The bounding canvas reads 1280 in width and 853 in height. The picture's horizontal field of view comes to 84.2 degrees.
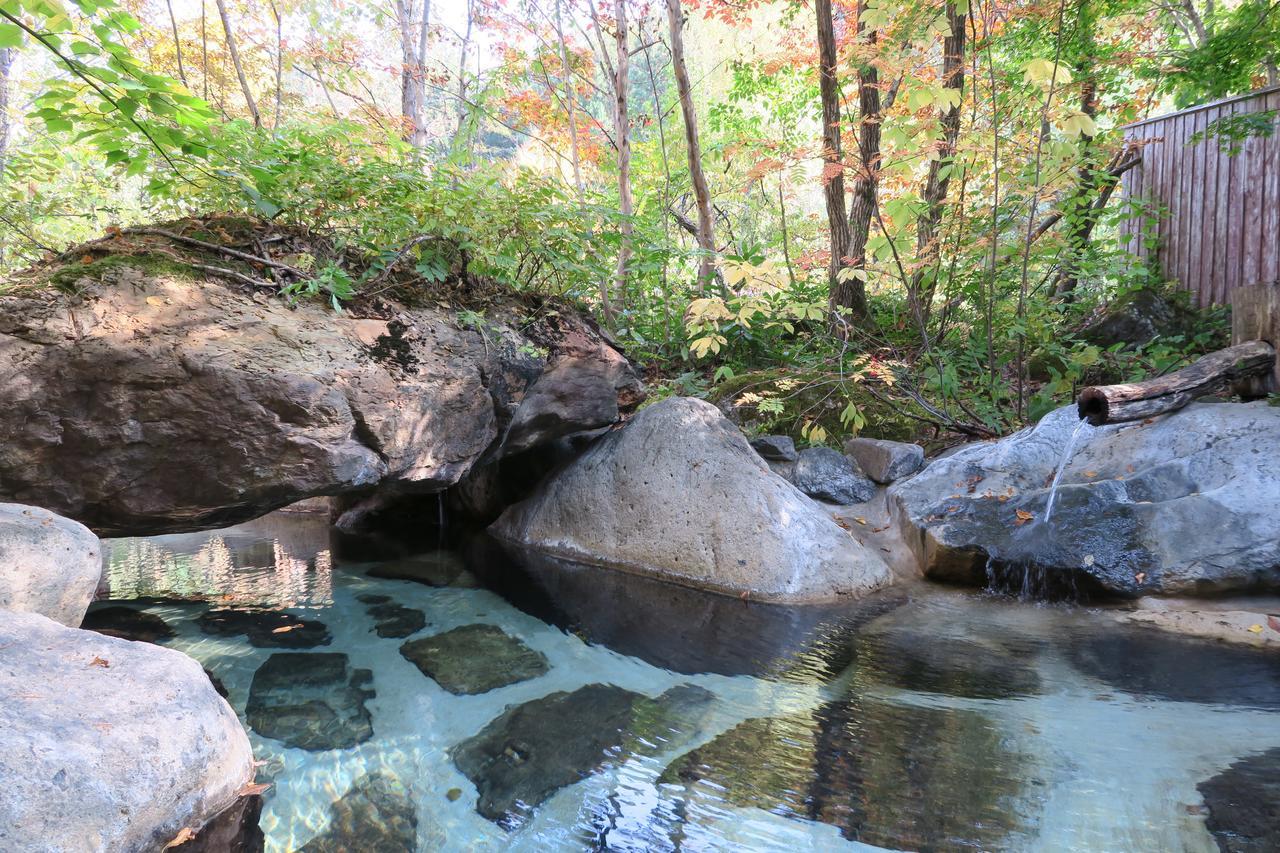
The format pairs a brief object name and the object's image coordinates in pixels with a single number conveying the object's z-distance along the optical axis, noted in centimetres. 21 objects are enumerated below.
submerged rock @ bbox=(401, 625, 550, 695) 339
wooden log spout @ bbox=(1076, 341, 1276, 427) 459
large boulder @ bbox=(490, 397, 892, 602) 464
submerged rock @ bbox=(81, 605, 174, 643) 372
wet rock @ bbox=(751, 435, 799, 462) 629
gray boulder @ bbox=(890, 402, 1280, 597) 395
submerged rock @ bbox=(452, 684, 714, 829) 253
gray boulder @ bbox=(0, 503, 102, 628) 263
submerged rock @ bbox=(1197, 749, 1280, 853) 210
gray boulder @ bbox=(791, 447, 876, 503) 593
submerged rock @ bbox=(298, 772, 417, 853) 222
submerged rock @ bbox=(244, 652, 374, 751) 285
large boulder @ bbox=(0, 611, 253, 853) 178
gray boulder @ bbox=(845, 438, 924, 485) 591
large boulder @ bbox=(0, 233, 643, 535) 312
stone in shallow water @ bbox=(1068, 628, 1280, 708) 305
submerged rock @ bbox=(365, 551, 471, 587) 494
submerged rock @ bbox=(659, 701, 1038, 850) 225
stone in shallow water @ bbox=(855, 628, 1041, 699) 321
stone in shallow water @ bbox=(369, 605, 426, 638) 401
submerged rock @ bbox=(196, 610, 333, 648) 378
